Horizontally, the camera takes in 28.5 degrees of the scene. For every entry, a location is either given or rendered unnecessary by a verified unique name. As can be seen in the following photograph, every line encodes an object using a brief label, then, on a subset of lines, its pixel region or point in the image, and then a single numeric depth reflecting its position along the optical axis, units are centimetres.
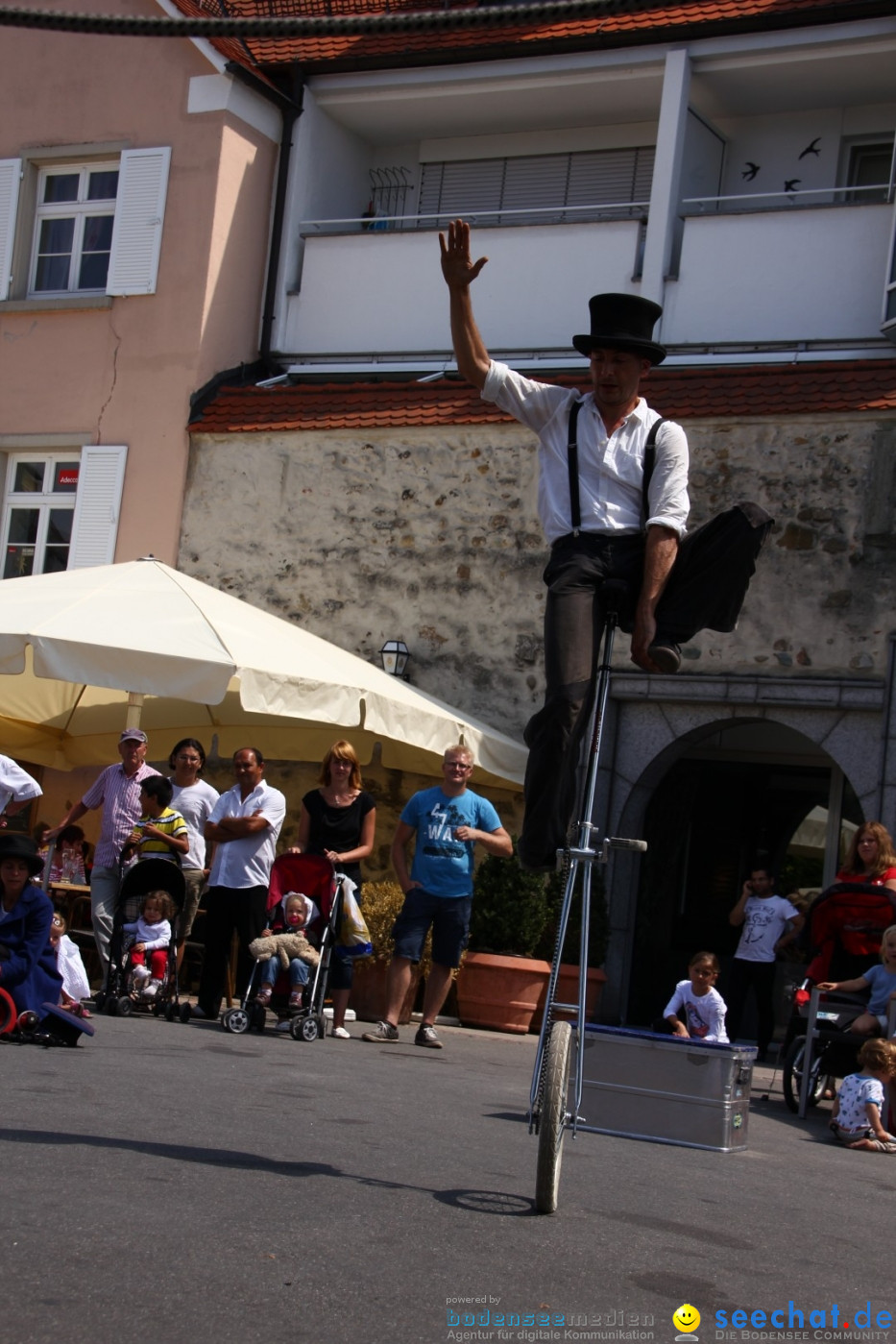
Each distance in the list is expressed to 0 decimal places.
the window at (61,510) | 1725
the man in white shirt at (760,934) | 1289
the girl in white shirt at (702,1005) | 1017
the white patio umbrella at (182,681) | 1080
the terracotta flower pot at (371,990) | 1259
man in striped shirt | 1105
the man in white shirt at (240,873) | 1078
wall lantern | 1554
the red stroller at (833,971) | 963
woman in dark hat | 823
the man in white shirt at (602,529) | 530
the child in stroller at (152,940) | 1052
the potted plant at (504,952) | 1288
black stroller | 1048
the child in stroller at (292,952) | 1038
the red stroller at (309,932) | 1028
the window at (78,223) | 1753
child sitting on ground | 841
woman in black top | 1080
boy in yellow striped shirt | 1080
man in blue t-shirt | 1058
